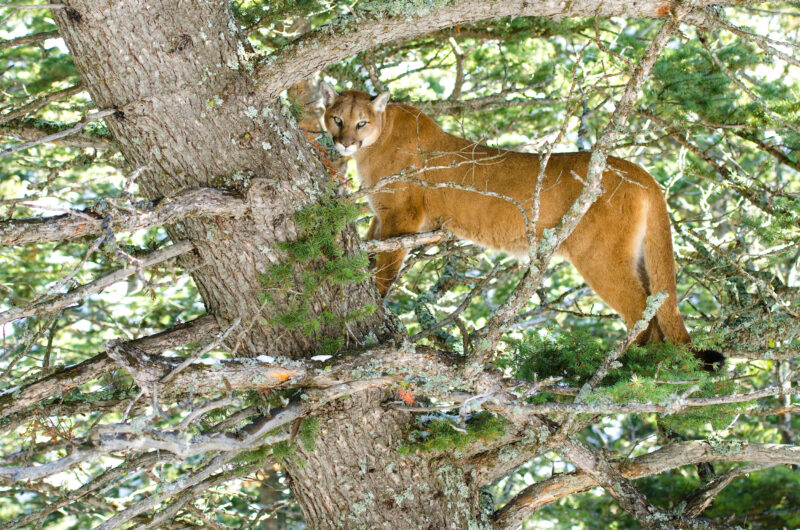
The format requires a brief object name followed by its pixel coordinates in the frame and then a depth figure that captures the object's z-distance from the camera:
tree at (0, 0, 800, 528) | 7.02
